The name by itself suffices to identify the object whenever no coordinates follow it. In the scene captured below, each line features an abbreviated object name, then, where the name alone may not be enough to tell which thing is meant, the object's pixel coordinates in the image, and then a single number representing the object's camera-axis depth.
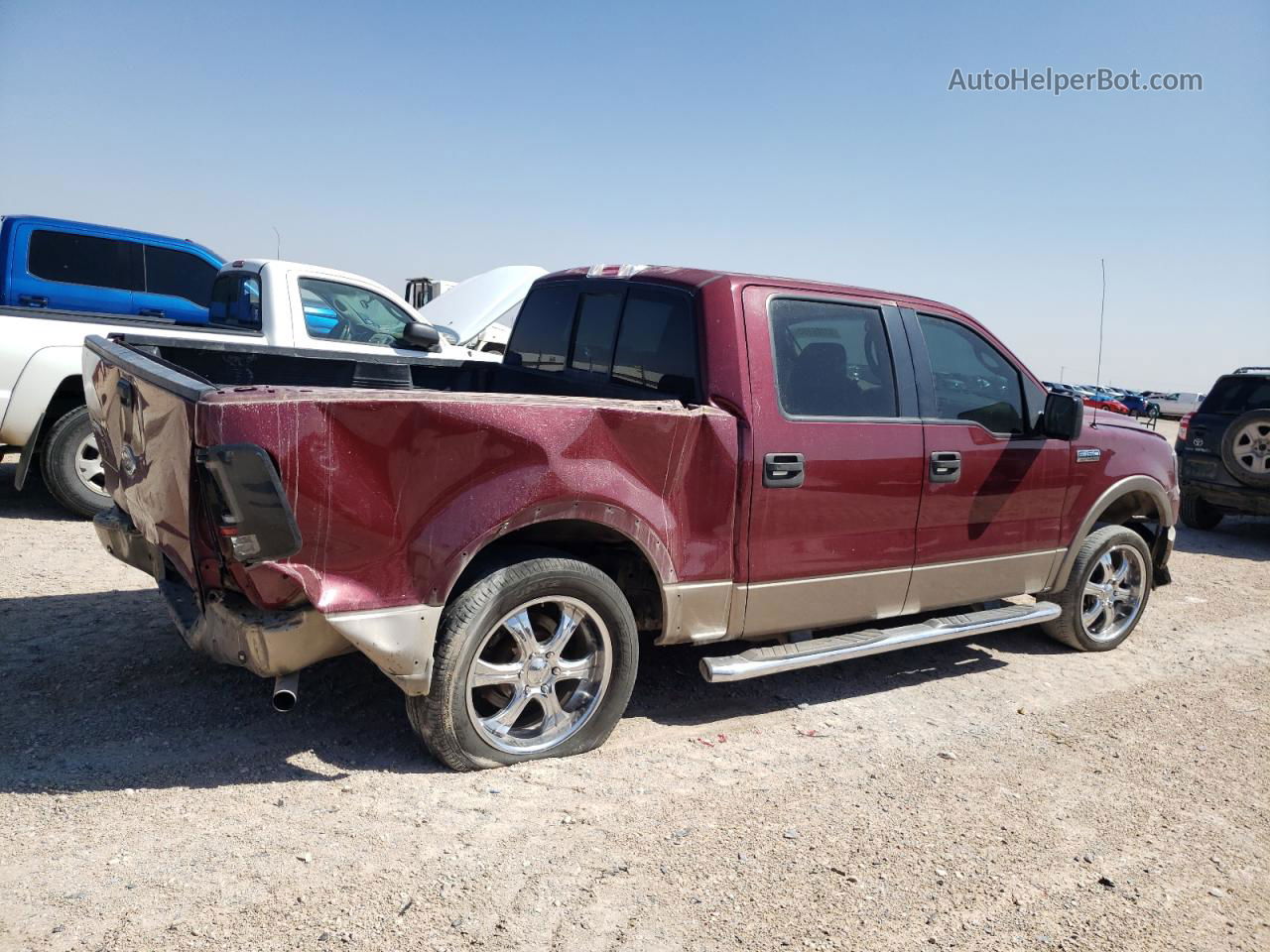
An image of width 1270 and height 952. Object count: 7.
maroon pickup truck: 3.13
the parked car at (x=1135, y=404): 33.85
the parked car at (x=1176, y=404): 39.41
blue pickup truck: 9.87
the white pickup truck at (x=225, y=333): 6.66
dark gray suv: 8.92
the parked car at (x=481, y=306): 8.77
